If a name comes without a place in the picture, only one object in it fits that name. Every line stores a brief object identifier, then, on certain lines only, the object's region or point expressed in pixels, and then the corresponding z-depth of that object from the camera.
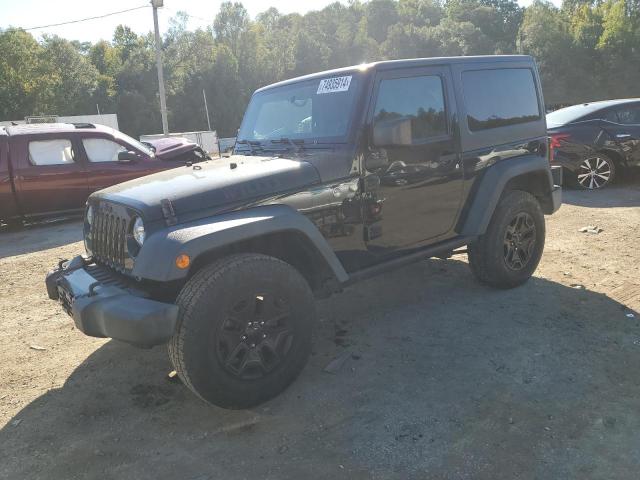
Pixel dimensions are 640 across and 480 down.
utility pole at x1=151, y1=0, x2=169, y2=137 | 21.09
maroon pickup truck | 8.12
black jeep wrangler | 2.84
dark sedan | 8.98
